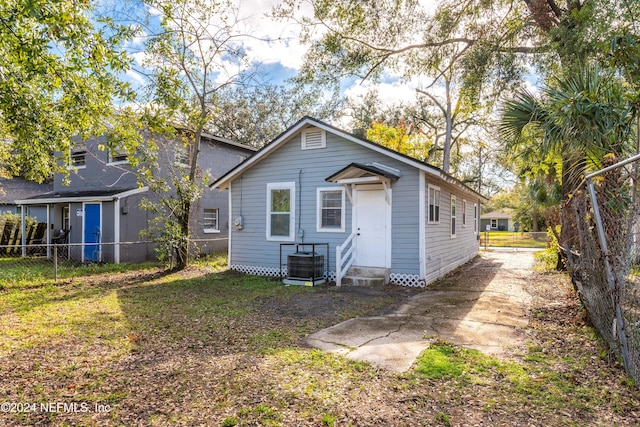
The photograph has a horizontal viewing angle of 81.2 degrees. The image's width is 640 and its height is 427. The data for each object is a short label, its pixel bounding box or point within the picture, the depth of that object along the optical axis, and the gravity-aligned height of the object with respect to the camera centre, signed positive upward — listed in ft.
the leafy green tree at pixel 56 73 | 16.67 +7.72
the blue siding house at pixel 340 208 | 29.91 +0.88
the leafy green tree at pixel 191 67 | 34.68 +15.26
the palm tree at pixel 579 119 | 18.02 +5.19
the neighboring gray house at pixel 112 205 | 43.73 +1.59
